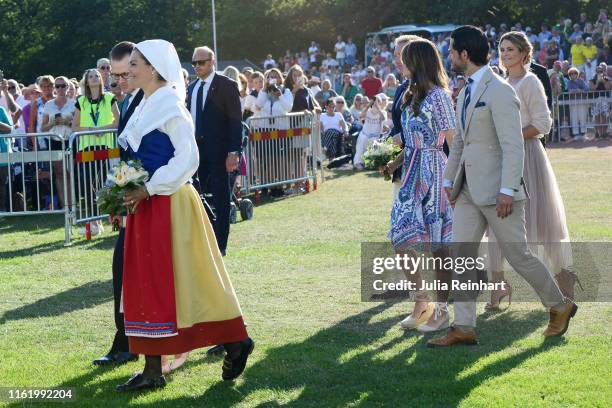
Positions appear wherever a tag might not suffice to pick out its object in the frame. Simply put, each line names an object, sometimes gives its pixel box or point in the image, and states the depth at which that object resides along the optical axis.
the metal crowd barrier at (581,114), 28.06
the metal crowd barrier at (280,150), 16.83
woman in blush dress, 8.36
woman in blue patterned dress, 8.00
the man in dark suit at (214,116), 10.88
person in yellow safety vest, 13.62
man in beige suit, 7.16
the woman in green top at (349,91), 30.23
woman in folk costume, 6.42
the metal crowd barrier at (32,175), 13.55
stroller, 14.41
